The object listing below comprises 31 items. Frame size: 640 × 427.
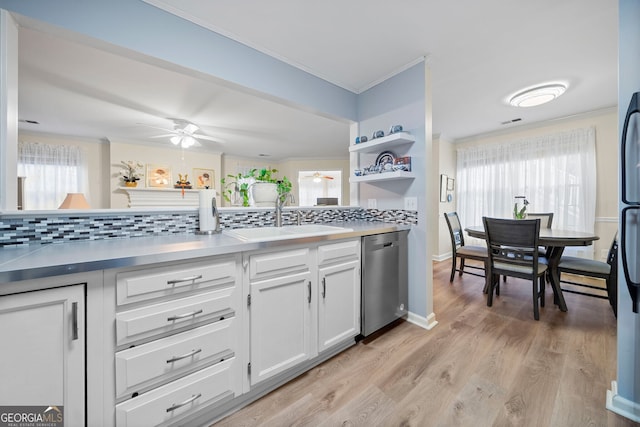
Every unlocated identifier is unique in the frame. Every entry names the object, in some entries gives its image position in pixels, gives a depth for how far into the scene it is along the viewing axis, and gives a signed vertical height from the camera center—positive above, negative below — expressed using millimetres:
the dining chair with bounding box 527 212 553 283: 3277 -87
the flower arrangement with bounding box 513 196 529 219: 2911 -38
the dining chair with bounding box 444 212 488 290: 2861 -488
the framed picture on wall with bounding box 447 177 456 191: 4577 +578
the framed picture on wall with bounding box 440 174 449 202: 4379 +482
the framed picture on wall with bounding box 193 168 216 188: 5465 +860
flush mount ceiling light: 2588 +1358
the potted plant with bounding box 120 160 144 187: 4527 +817
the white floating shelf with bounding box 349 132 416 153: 1979 +642
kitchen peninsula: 790 -455
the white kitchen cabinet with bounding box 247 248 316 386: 1213 -558
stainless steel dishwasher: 1732 -542
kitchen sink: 1301 -132
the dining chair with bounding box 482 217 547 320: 2102 -384
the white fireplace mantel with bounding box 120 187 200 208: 4621 +344
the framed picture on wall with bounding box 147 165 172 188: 4836 +784
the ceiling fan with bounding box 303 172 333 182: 7048 +1121
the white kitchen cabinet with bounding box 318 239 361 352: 1492 -549
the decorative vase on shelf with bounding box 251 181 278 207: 1871 +161
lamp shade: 2549 +137
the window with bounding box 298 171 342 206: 7148 +886
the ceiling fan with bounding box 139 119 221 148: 3834 +1423
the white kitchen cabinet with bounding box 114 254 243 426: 896 -546
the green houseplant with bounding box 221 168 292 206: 1875 +243
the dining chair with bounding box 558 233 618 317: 2096 -544
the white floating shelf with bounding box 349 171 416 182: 2004 +329
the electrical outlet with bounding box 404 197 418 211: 2072 +81
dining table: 2162 -311
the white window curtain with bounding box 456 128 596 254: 3424 +574
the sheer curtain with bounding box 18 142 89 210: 4020 +741
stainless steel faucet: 1835 +37
